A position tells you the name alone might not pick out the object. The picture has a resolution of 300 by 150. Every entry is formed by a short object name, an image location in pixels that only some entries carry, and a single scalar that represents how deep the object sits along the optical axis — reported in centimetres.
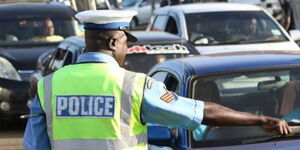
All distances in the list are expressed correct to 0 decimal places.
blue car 602
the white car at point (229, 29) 1365
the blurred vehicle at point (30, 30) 1414
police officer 409
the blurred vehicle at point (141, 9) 4079
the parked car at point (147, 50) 1048
